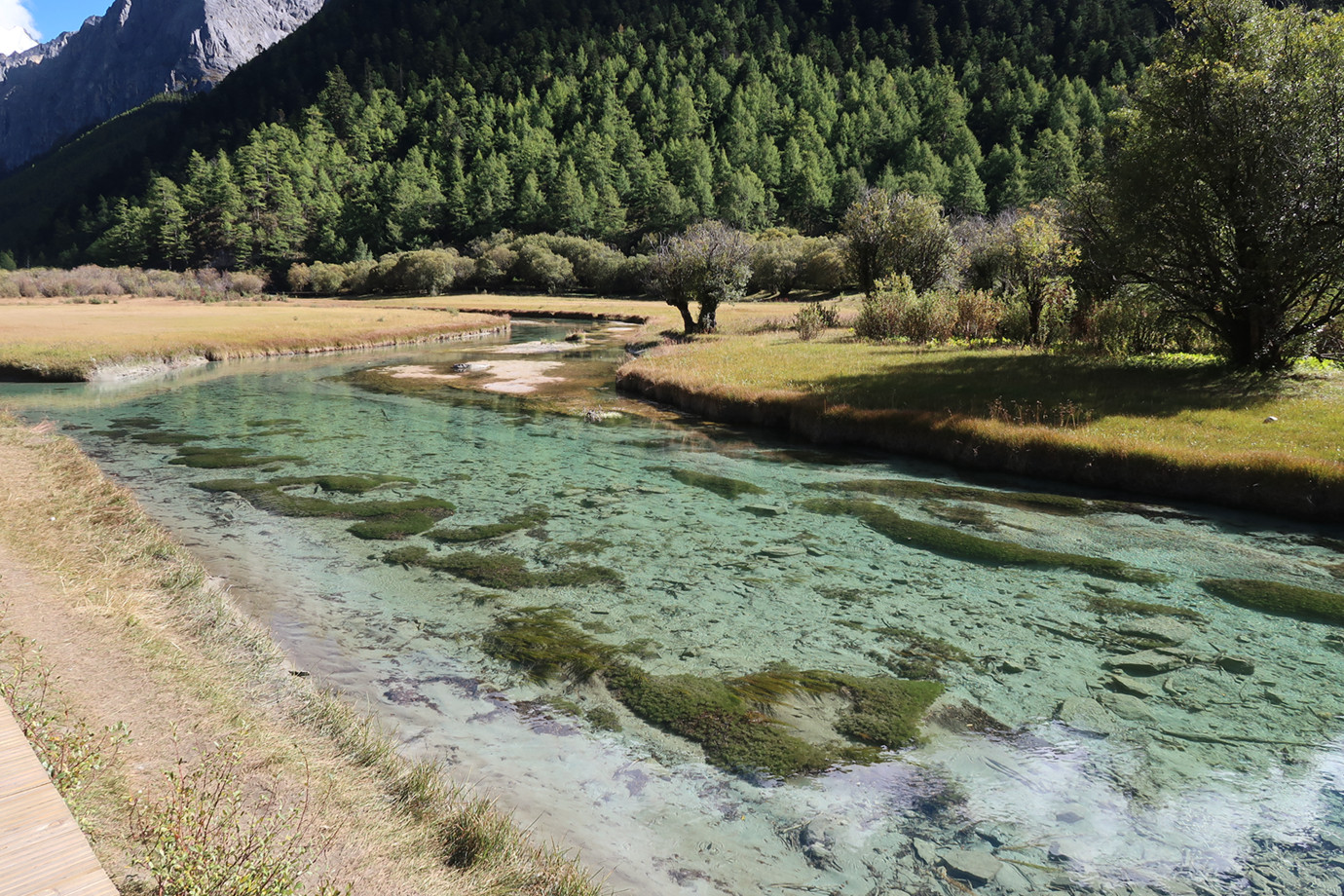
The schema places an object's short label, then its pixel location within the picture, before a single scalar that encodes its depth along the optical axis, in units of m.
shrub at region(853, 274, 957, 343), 45.16
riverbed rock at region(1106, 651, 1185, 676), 11.09
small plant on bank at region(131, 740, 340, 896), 3.93
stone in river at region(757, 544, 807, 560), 15.94
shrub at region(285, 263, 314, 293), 139.25
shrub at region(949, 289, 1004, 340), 44.69
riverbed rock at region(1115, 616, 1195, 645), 12.10
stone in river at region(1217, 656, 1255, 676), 11.05
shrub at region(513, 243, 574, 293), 125.38
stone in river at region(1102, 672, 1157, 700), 10.48
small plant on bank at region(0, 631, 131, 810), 4.90
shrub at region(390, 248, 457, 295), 124.81
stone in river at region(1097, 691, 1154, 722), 9.94
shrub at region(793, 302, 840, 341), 51.59
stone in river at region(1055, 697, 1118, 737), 9.65
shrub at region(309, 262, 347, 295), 135.75
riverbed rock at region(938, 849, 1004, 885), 7.13
